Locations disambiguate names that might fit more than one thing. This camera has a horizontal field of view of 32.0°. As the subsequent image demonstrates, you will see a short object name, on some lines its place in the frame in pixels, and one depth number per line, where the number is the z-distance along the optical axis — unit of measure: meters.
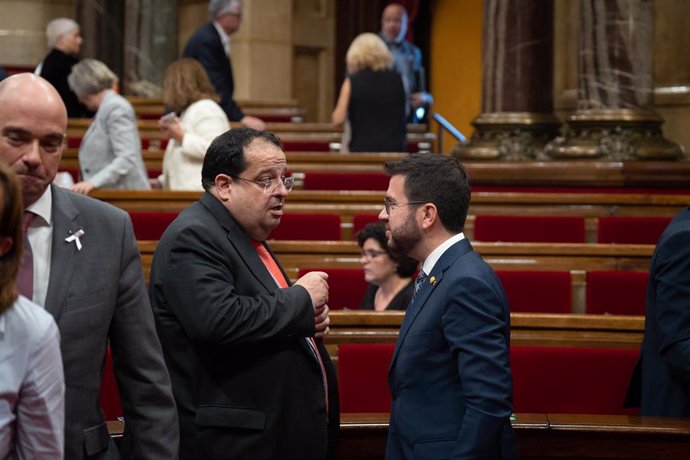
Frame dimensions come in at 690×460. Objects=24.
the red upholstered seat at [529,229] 5.58
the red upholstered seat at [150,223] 5.39
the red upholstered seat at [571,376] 3.55
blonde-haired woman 7.16
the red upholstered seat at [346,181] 6.80
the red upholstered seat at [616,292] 4.56
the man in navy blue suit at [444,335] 2.30
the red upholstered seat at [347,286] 4.74
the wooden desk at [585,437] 2.73
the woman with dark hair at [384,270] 4.31
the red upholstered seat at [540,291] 4.55
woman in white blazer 5.29
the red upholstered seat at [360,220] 5.57
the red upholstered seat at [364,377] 3.54
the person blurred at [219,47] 6.89
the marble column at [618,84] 6.56
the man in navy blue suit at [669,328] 2.77
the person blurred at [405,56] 8.59
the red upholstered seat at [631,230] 5.52
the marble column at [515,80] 7.03
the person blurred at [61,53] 8.00
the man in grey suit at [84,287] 2.02
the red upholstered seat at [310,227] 5.54
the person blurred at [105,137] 5.43
